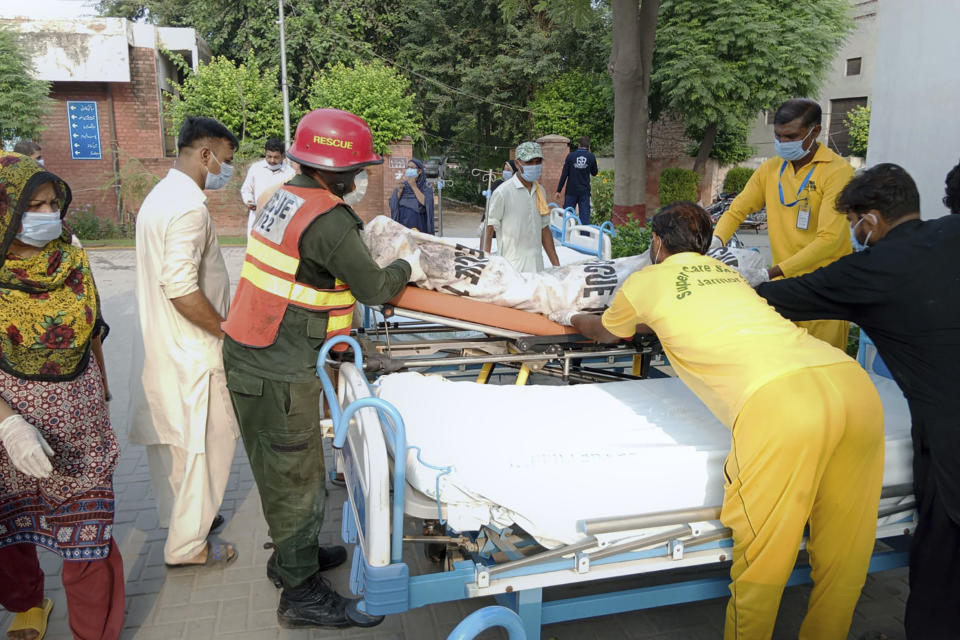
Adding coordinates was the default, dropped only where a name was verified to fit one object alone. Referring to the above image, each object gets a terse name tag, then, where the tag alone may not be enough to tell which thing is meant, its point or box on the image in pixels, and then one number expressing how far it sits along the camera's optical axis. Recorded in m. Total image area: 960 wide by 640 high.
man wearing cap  6.45
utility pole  19.50
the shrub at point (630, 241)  7.87
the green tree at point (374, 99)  19.73
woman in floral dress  2.72
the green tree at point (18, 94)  16.45
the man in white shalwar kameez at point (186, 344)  3.39
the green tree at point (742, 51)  20.25
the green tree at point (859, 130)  24.14
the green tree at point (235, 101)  19.30
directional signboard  19.53
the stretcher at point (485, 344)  3.56
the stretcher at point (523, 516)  2.38
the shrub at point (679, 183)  22.47
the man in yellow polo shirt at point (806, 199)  3.87
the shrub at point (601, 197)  18.35
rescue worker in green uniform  2.89
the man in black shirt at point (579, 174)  12.31
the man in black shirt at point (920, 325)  2.59
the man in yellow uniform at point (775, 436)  2.43
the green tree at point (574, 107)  23.73
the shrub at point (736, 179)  22.61
